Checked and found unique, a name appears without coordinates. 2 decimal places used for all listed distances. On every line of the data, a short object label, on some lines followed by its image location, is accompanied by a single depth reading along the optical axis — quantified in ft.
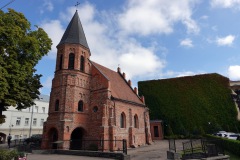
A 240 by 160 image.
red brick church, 70.59
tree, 51.31
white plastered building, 121.90
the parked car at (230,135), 83.47
